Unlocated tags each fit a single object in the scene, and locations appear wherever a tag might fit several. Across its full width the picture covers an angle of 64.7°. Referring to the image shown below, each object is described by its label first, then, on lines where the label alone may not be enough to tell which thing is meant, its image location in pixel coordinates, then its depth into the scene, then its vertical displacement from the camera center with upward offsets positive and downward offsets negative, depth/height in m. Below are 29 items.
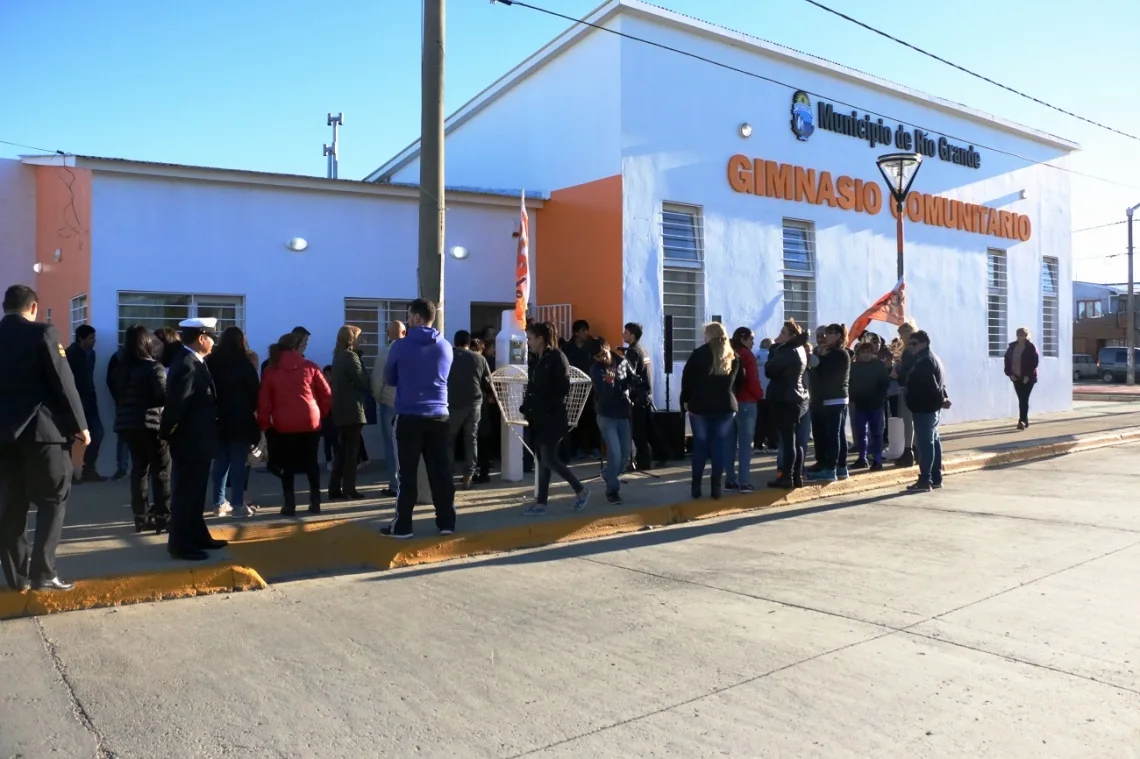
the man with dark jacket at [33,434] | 5.44 -0.39
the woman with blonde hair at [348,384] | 8.66 -0.17
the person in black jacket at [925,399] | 9.79 -0.42
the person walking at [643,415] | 10.60 -0.66
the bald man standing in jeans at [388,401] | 8.93 -0.35
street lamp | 12.44 +2.73
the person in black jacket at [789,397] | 9.43 -0.37
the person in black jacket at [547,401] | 8.20 -0.33
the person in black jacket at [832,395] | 9.90 -0.37
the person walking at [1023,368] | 16.34 -0.16
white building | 13.06 +2.93
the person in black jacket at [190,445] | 6.44 -0.56
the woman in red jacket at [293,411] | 7.99 -0.38
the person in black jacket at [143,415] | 7.26 -0.37
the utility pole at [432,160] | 8.48 +1.96
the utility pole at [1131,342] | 37.47 +0.67
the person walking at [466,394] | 9.45 -0.30
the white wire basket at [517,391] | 9.08 -0.29
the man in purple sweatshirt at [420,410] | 7.19 -0.35
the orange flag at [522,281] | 10.42 +0.98
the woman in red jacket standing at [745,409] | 9.52 -0.50
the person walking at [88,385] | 9.85 -0.17
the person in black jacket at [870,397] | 10.96 -0.44
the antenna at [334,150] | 31.42 +7.83
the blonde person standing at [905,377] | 10.56 -0.21
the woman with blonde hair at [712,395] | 8.79 -0.32
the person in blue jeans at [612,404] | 8.91 -0.40
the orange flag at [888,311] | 12.84 +0.71
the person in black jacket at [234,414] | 7.73 -0.40
